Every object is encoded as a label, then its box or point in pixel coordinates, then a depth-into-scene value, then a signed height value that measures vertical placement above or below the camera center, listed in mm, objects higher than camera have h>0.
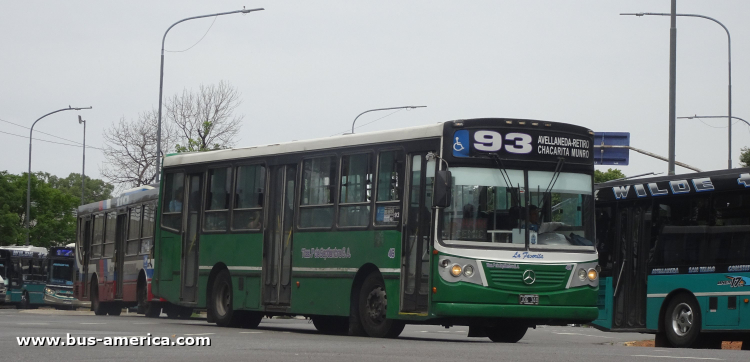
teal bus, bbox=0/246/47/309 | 51219 -873
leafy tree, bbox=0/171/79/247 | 81938 +2968
